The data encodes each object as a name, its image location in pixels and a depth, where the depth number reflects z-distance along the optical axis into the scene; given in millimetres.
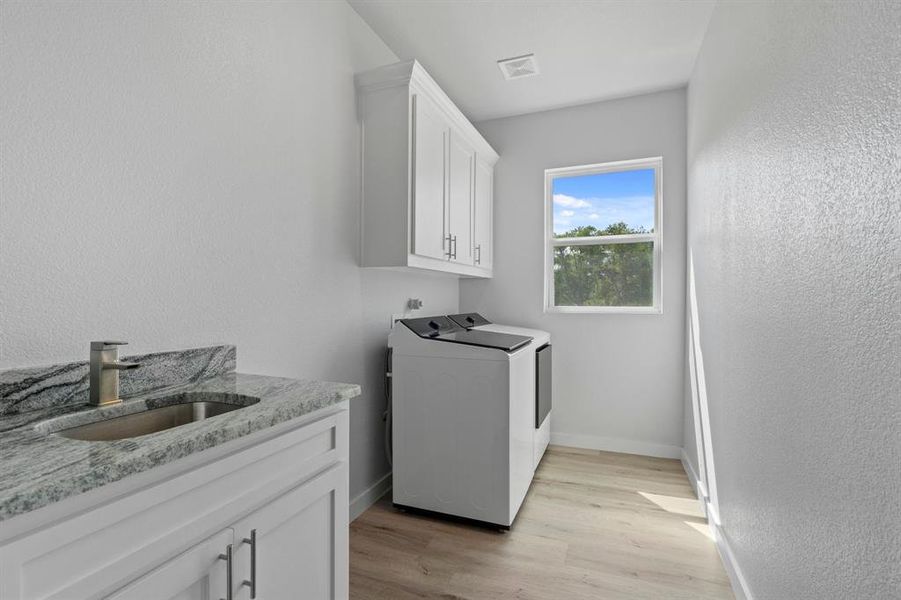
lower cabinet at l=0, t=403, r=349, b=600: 683
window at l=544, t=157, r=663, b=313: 3432
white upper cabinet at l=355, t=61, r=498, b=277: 2332
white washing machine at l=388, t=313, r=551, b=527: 2279
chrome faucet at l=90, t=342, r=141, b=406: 1136
